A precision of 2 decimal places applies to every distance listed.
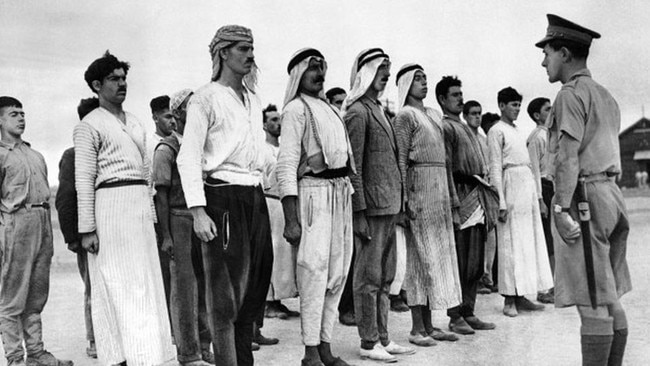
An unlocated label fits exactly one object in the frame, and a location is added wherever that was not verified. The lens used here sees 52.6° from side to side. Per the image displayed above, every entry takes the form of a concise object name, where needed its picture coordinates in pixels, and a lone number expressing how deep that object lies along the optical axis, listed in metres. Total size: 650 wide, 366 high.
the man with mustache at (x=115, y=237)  3.98
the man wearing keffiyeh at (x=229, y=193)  3.55
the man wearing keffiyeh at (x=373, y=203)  4.75
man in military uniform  3.52
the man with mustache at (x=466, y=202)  5.82
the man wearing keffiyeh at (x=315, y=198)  4.36
